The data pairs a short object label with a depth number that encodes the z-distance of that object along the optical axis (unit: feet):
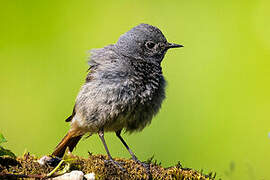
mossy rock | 20.86
